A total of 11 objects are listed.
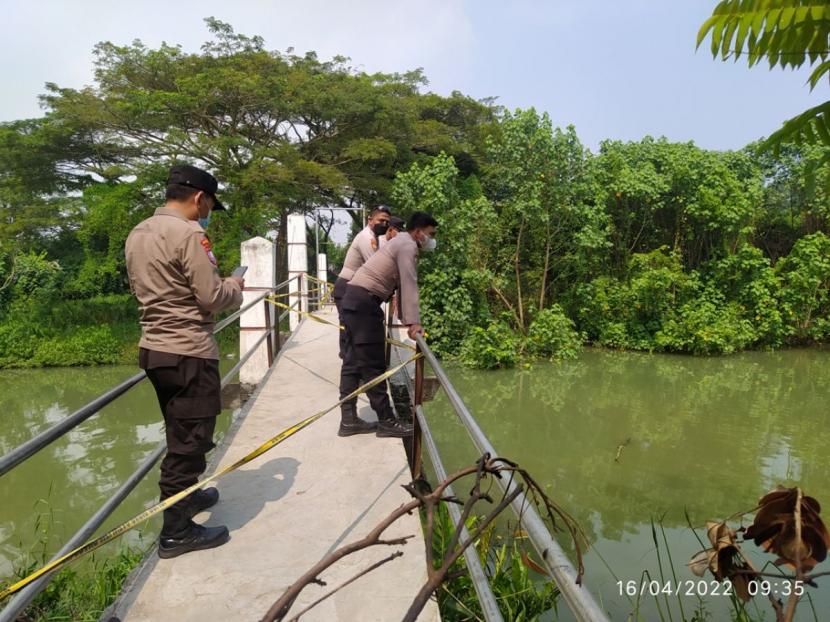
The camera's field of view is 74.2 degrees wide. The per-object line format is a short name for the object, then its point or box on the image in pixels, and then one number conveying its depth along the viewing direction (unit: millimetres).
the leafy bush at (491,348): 13148
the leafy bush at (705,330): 14891
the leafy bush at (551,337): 14203
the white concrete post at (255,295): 5676
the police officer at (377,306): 3283
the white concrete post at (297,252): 9641
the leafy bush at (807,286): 15852
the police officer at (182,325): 2070
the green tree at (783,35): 1670
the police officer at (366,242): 4434
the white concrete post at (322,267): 13718
